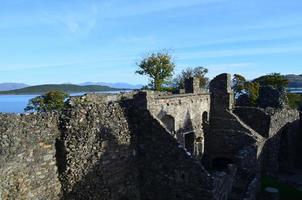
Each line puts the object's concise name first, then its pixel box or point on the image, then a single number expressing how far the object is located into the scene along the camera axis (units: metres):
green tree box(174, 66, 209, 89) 40.47
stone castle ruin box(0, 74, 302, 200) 6.62
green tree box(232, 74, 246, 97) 39.69
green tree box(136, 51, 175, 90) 35.05
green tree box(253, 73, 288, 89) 39.77
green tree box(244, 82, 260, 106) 35.33
